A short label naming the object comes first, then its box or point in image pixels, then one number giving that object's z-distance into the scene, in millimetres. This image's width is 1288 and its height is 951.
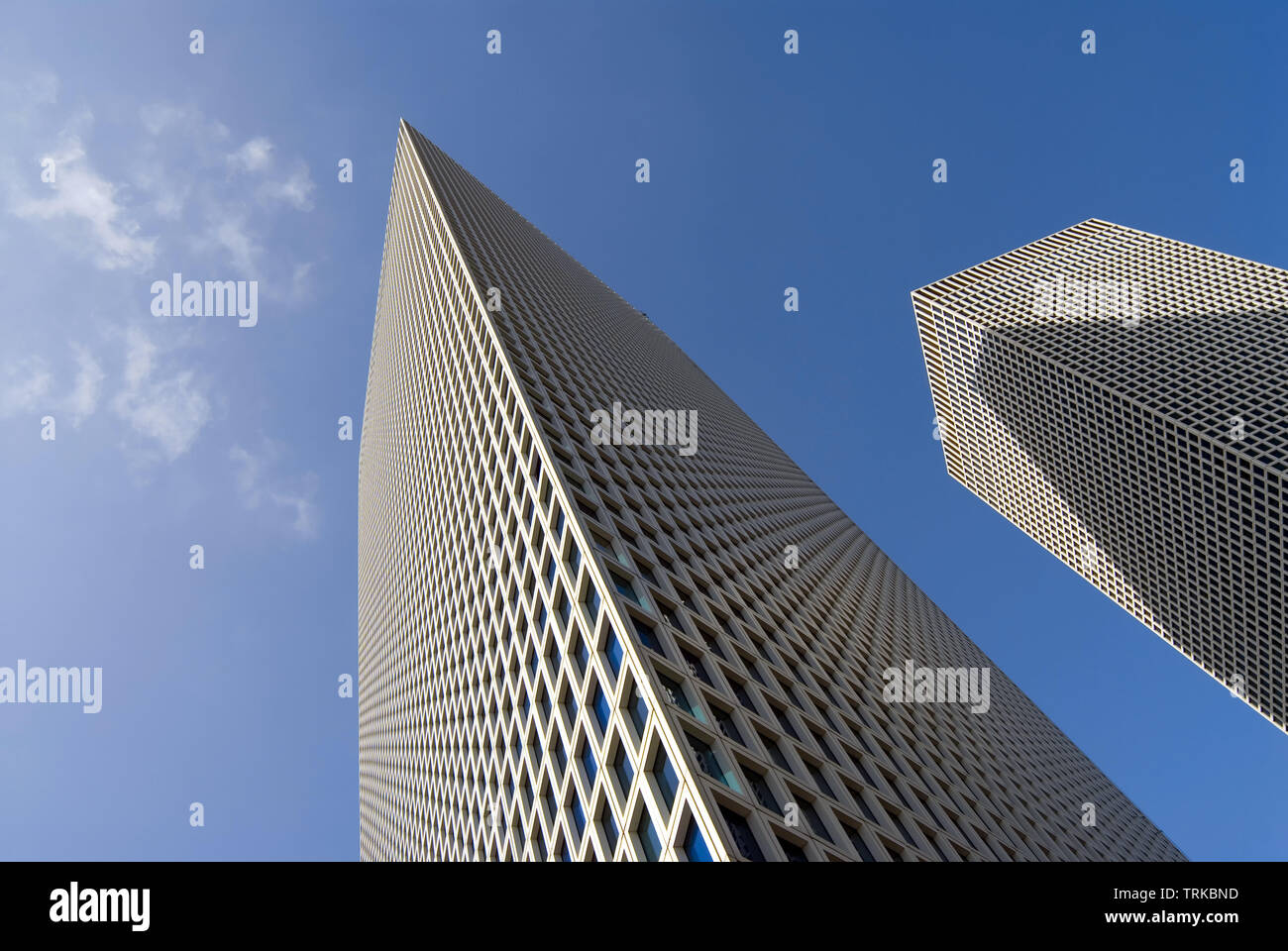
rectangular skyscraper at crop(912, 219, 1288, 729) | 82062
